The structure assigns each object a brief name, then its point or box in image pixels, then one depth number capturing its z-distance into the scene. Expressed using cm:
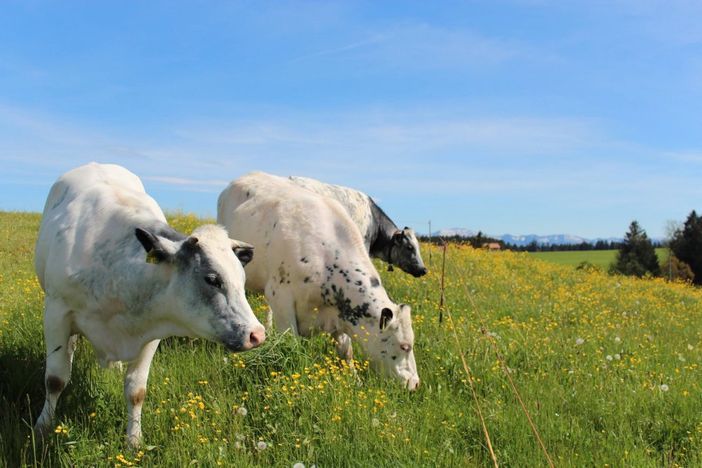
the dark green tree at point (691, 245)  7381
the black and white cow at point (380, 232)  1317
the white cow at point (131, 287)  471
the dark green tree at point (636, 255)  7331
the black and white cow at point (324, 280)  732
